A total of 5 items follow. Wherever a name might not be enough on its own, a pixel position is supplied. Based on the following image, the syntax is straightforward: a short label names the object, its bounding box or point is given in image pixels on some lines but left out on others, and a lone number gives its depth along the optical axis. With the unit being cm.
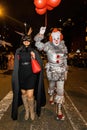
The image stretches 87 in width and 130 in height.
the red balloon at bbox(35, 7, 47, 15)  392
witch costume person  224
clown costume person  246
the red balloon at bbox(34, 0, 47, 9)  362
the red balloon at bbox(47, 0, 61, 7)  363
